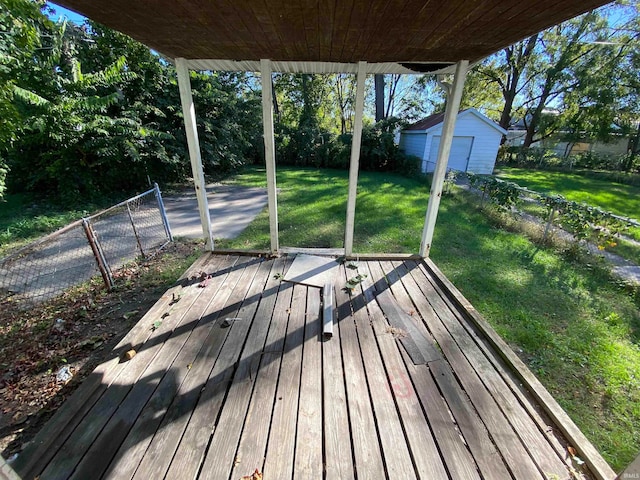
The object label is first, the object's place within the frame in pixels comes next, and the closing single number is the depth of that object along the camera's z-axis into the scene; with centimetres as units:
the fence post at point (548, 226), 475
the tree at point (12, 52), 260
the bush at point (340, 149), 1255
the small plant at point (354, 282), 279
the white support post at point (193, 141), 282
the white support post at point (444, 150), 276
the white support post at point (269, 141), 281
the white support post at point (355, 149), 281
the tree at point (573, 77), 1333
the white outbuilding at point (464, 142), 1140
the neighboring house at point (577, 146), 1578
